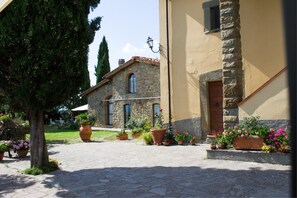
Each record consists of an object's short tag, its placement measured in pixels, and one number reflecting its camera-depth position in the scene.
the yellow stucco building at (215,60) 8.21
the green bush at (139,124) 16.00
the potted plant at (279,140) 6.50
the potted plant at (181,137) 10.99
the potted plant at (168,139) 11.06
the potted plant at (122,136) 15.33
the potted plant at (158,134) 11.23
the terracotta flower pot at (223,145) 7.54
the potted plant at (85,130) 14.69
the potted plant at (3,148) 9.08
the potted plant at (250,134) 6.91
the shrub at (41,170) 6.77
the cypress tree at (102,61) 33.56
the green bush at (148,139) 11.62
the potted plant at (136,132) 15.56
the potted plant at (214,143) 7.62
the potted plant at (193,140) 10.74
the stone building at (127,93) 20.95
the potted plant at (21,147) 9.50
